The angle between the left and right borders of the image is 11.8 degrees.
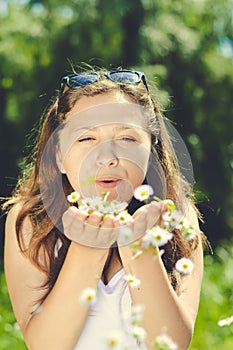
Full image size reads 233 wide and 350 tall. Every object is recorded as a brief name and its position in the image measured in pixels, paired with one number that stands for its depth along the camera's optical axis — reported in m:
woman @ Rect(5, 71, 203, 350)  1.59
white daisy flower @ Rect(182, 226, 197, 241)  1.40
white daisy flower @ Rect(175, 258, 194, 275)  1.46
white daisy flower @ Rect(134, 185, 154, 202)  1.49
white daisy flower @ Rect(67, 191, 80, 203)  1.57
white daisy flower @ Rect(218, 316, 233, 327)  1.44
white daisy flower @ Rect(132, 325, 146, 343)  1.28
